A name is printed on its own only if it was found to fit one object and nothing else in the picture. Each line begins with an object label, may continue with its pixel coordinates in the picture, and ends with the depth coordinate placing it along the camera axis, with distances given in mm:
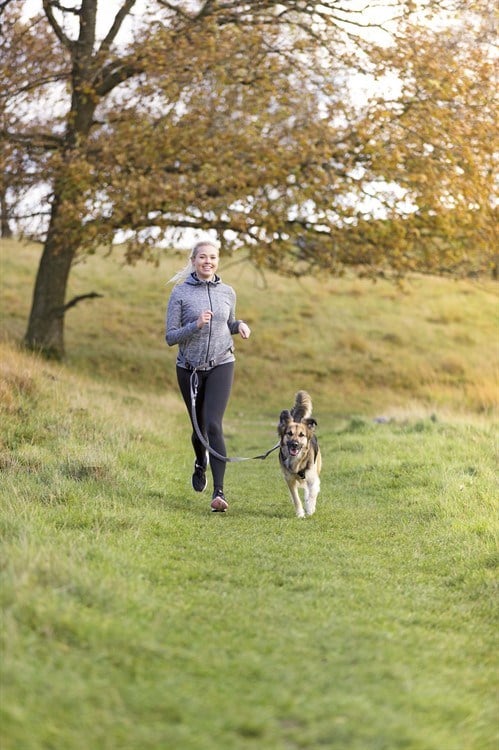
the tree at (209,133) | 35844
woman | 17125
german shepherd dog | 17141
